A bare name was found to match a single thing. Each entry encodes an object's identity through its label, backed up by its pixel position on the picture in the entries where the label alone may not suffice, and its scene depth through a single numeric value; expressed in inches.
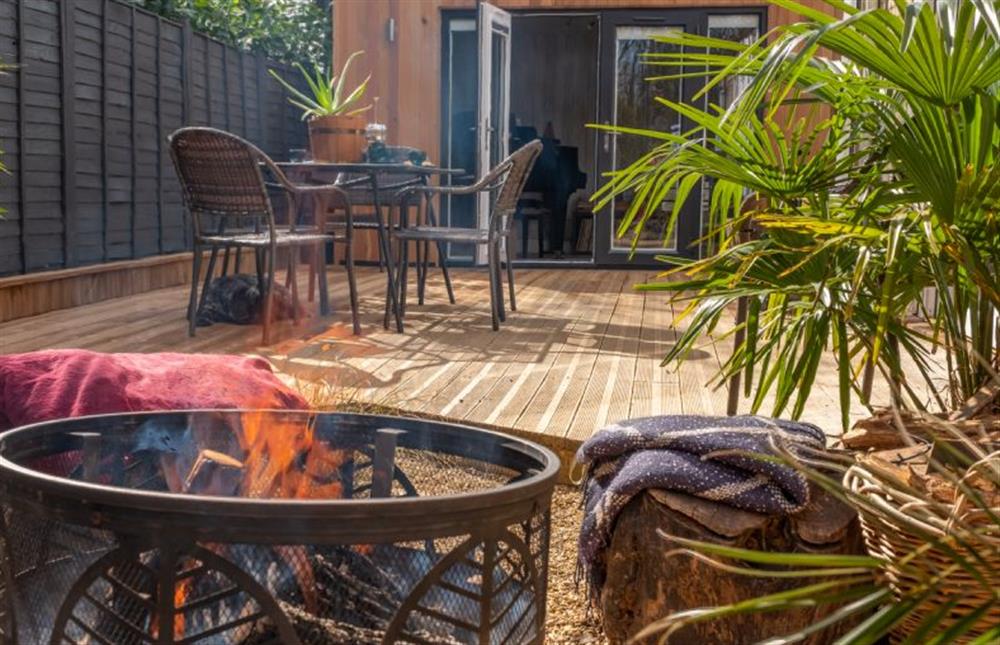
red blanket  89.3
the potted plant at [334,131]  228.4
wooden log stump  79.7
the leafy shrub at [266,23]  364.2
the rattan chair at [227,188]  188.1
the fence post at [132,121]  271.6
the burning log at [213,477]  72.2
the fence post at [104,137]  256.7
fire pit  51.1
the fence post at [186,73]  301.0
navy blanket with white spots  79.6
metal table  207.2
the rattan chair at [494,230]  209.2
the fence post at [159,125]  286.8
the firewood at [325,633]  57.3
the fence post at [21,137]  222.1
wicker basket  48.1
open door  343.9
